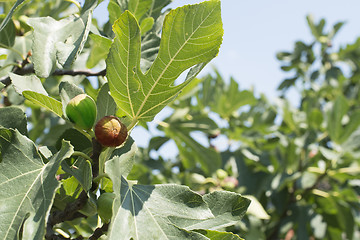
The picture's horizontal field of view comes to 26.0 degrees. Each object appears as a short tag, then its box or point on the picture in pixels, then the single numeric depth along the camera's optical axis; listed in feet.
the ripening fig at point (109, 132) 3.22
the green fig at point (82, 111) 3.31
